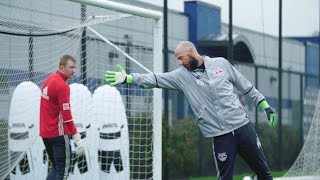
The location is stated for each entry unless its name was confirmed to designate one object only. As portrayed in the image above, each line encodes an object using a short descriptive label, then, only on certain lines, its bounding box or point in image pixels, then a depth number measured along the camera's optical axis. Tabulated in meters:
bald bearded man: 16.31
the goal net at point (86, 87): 19.41
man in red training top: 18.55
